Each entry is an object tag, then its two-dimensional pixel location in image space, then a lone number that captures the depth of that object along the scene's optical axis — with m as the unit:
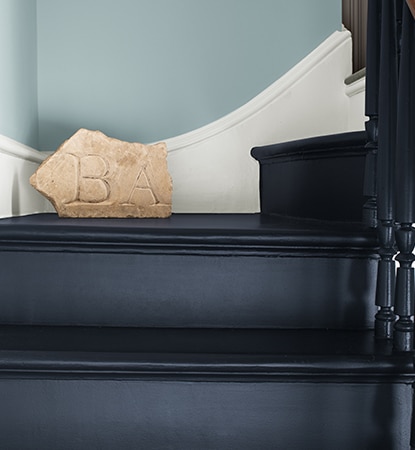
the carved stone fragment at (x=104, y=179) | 1.70
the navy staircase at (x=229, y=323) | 1.08
